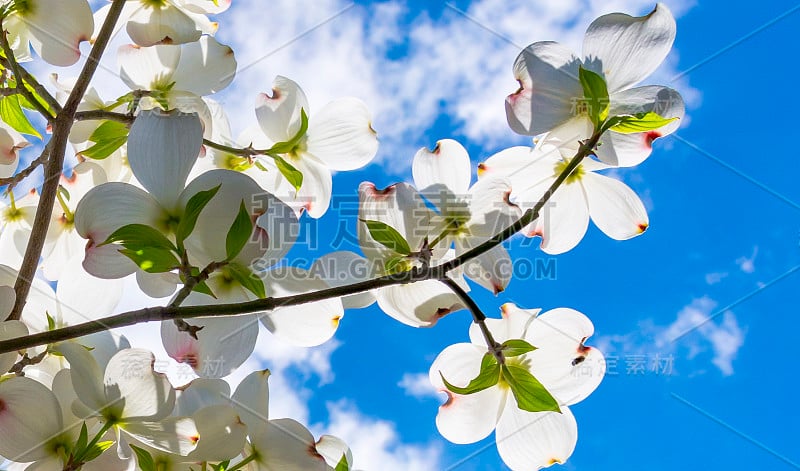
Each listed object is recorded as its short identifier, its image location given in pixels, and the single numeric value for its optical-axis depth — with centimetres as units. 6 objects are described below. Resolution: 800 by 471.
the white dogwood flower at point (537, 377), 67
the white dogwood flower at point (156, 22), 82
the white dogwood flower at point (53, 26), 79
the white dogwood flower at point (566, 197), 75
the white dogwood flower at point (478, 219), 63
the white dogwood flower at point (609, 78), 63
